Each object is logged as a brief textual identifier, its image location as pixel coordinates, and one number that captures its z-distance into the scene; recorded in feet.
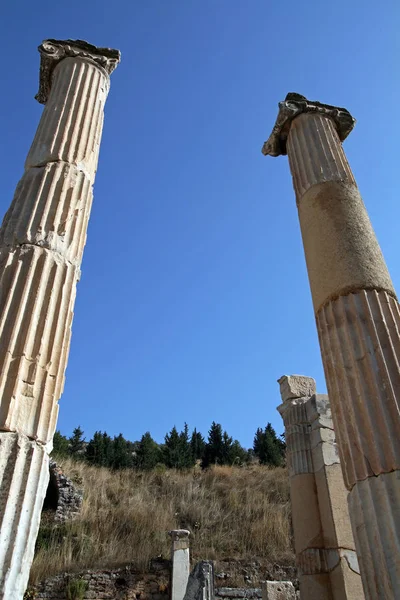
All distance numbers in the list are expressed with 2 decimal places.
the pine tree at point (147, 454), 101.56
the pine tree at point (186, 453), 100.34
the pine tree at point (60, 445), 84.58
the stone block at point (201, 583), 39.11
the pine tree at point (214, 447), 110.42
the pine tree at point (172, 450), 100.52
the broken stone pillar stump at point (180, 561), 46.09
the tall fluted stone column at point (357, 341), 12.78
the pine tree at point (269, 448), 105.00
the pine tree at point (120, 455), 101.22
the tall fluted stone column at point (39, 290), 12.05
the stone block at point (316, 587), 24.65
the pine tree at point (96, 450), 100.01
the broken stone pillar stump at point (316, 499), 24.67
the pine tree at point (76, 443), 108.78
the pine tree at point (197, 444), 118.83
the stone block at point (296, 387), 32.64
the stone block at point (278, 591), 30.83
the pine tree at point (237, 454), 105.62
